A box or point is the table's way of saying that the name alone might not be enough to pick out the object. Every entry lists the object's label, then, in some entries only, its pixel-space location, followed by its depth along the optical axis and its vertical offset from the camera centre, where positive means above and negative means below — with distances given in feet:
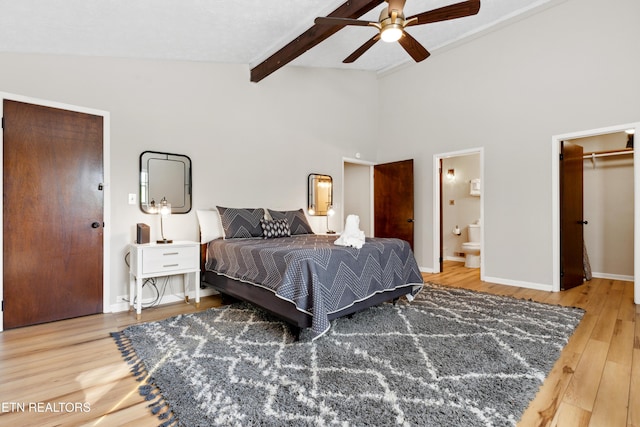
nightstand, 9.67 -1.53
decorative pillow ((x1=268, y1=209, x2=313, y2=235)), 13.41 -0.30
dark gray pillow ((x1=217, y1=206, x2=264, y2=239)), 11.72 -0.36
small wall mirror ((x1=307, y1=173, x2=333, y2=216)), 15.98 +0.94
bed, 7.67 -1.69
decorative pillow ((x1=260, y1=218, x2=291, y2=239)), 12.08 -0.59
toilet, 18.19 -2.39
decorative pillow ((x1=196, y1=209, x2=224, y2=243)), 11.78 -0.45
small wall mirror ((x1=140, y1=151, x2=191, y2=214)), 11.08 +1.19
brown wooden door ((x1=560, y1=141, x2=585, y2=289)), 13.00 -0.17
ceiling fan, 7.59 +4.79
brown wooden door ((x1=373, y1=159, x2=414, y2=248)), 17.52 +0.74
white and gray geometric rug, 5.06 -3.12
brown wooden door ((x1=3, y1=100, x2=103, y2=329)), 8.86 -0.02
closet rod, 14.35 +2.71
